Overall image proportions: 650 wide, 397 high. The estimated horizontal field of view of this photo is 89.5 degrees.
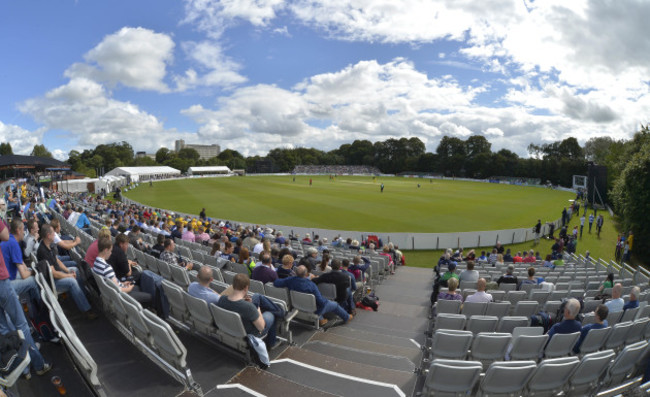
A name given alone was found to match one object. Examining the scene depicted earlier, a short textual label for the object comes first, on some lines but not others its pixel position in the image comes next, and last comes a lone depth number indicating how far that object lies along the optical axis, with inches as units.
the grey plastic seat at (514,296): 291.1
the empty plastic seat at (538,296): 295.2
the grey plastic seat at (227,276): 271.6
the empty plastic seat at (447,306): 250.2
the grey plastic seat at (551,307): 263.9
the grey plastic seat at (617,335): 198.1
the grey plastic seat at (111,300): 168.4
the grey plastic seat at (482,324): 209.6
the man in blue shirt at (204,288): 188.4
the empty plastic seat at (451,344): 172.1
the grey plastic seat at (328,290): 264.5
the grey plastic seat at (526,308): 258.6
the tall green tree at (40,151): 4379.7
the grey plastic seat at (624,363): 161.8
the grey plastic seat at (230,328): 159.9
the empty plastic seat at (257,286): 239.6
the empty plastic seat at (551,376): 144.7
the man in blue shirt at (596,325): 194.9
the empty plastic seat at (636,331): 208.5
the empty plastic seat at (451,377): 138.9
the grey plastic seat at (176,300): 189.8
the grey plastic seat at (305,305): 224.4
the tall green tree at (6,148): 3949.8
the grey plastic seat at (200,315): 174.4
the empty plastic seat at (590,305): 269.1
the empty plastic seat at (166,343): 135.6
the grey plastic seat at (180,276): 245.9
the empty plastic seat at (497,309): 249.4
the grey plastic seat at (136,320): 148.9
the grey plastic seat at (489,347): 171.9
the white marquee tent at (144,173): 2598.4
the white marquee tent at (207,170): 4161.4
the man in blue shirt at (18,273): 164.9
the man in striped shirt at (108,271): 196.2
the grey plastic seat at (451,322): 211.6
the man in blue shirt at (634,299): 248.4
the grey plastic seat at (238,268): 312.6
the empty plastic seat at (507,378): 139.0
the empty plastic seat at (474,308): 247.1
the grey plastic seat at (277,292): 230.8
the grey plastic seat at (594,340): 187.6
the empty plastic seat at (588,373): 152.3
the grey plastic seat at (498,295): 291.0
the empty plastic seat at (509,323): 214.4
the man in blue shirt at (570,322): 188.2
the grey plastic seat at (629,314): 239.1
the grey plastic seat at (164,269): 265.8
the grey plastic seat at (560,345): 181.6
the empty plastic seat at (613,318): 232.3
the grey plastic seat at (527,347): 173.3
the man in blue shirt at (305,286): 231.9
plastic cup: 136.8
